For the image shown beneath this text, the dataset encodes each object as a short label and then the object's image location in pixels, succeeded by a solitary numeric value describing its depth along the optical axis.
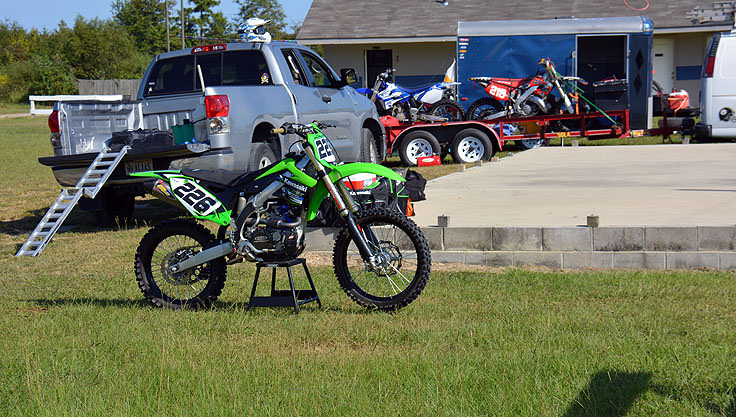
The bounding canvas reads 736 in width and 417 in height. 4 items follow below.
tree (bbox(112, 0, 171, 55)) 83.09
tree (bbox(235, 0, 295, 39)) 88.31
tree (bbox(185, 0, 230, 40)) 75.62
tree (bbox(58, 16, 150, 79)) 65.56
